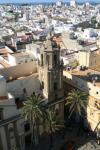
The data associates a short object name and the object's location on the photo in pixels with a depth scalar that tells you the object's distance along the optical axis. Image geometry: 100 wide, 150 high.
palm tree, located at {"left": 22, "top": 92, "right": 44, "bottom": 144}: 24.47
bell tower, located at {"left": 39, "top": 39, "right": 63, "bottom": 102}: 27.10
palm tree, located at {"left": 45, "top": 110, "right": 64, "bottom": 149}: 25.55
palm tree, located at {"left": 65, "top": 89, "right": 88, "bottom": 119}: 27.15
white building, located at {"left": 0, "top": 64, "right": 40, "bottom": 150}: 24.80
